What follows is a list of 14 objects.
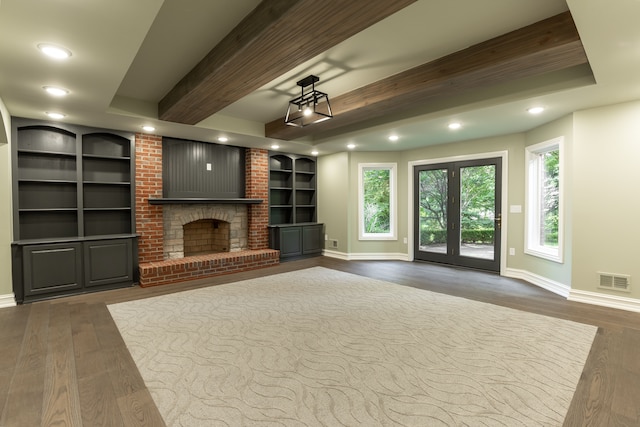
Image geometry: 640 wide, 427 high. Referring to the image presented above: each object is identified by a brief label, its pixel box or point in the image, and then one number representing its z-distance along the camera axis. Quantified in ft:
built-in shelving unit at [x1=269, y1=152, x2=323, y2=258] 21.07
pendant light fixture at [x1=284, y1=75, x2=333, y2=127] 11.27
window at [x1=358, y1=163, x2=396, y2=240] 21.81
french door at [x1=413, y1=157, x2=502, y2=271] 17.51
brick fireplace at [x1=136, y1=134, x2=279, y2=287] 15.79
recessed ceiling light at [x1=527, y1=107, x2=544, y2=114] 11.89
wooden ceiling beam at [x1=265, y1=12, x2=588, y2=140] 7.69
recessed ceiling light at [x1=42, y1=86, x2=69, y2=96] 9.79
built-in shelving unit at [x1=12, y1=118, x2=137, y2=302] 12.64
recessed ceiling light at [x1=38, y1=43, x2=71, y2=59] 7.15
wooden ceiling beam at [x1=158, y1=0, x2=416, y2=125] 6.00
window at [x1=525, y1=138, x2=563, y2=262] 13.80
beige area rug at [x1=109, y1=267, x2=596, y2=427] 5.78
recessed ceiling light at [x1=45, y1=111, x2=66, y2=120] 12.46
